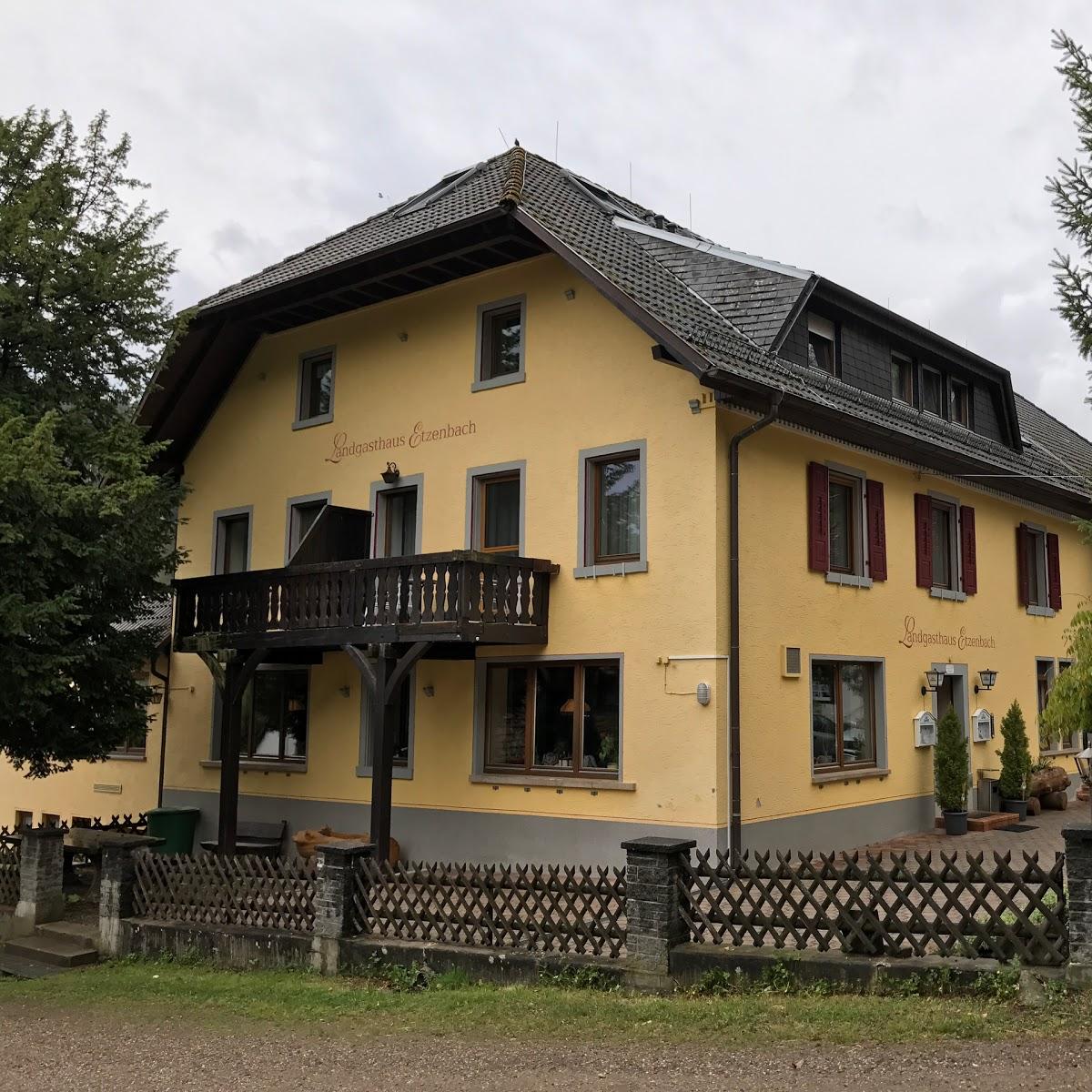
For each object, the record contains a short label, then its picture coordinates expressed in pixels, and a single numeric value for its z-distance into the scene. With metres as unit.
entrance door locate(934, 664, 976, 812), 17.31
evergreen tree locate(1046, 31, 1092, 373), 8.90
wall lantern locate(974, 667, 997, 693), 17.55
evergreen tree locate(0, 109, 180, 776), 12.43
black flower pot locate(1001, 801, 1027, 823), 17.14
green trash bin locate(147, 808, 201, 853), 17.06
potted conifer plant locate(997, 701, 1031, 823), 17.16
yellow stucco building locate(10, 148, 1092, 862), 13.01
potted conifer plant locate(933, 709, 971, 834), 15.73
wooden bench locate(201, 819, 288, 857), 15.90
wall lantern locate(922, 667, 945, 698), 16.30
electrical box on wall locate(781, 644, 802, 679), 13.52
